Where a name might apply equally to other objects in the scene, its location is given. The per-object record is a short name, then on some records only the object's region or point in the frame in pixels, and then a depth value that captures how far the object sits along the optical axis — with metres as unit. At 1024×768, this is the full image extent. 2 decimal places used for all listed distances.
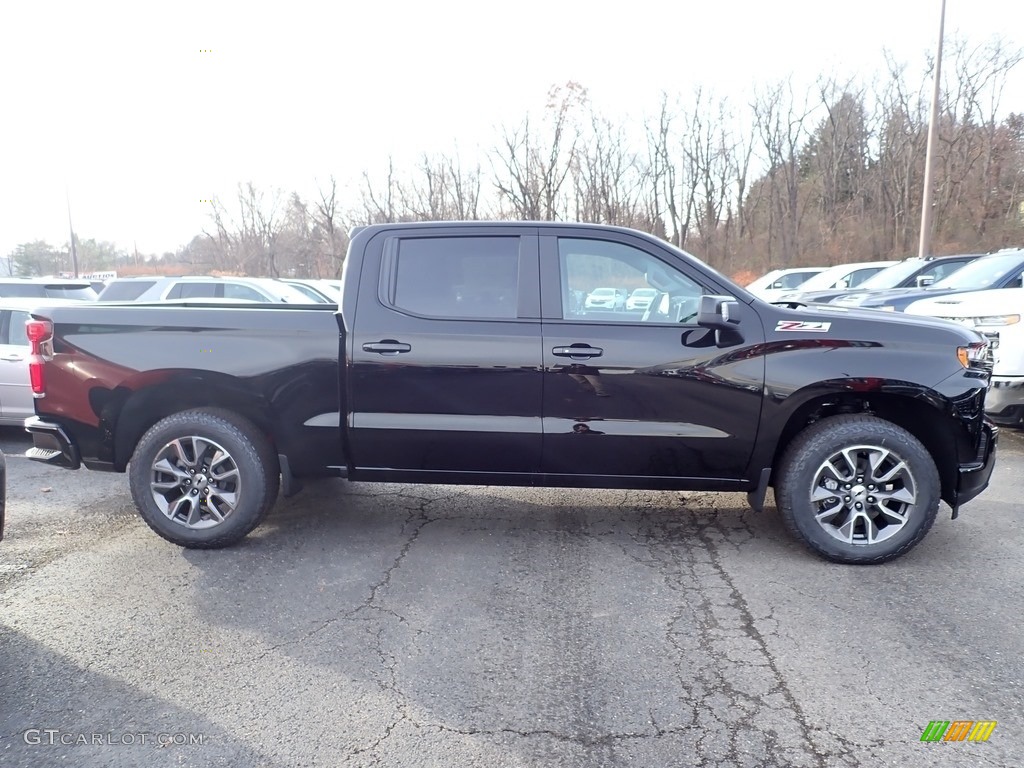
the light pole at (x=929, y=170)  16.84
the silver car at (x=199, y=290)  11.62
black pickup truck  4.20
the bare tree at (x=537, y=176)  42.34
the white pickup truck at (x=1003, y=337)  6.34
